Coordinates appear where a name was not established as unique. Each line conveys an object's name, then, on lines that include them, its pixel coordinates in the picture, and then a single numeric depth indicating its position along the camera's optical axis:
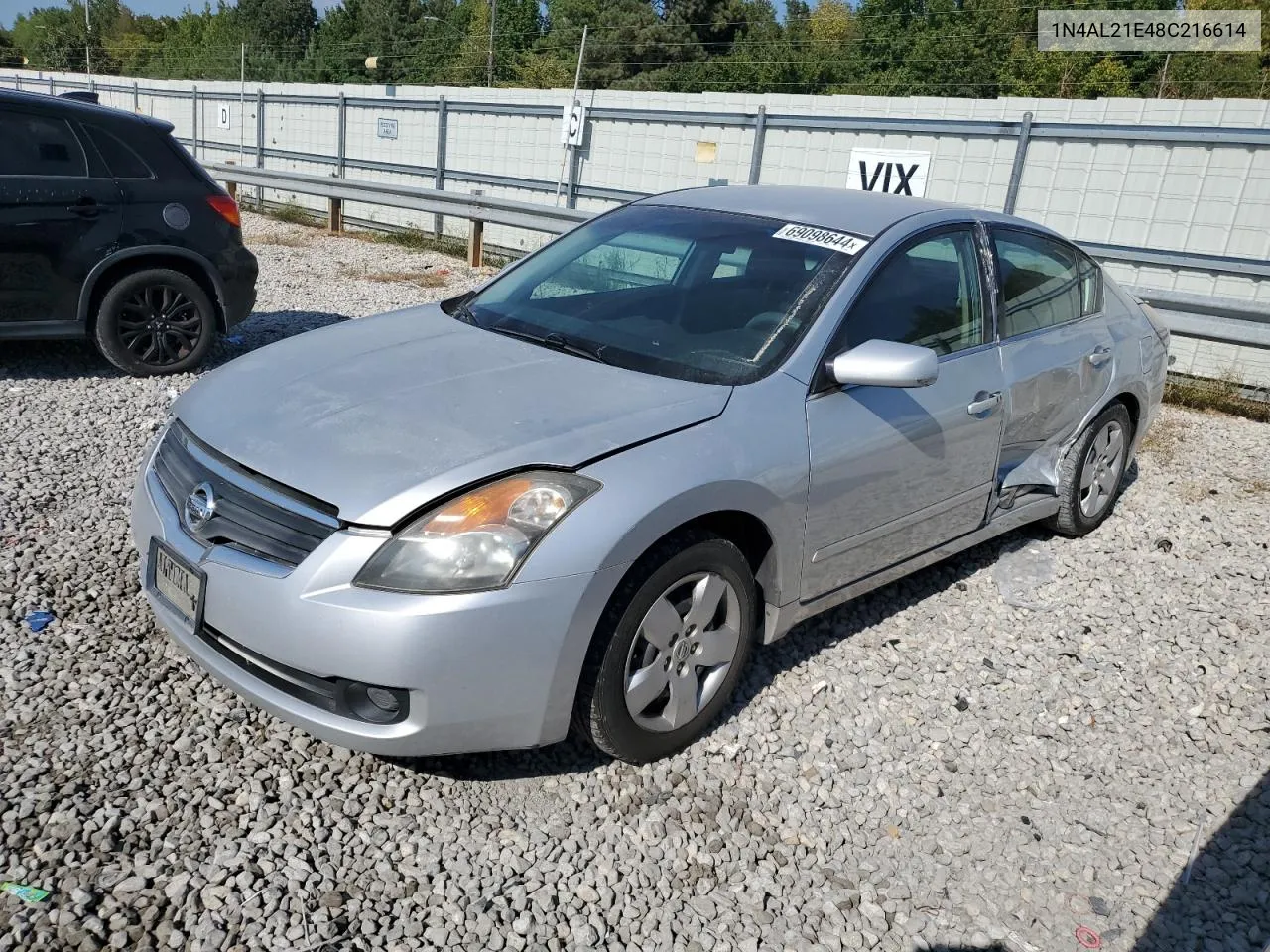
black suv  5.99
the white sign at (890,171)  10.89
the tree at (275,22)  63.50
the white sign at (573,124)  13.83
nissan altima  2.55
